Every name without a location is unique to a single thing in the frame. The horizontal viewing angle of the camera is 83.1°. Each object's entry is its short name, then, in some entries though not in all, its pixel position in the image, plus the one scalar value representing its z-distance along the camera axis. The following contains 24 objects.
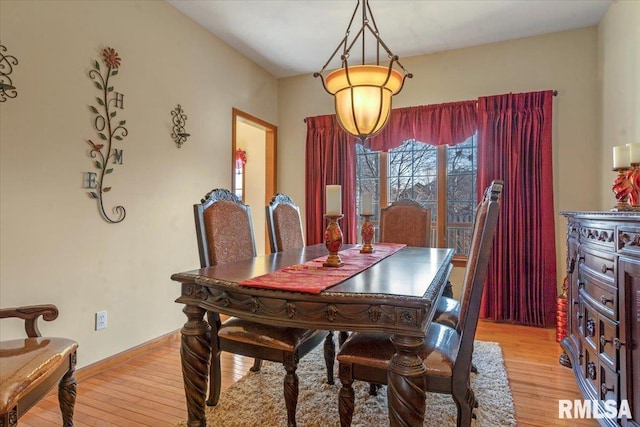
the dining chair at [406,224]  3.12
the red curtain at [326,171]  4.13
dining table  1.19
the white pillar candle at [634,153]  1.95
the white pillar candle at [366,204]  2.34
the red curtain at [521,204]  3.35
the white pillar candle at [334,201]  1.75
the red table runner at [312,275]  1.37
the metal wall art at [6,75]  1.92
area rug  1.80
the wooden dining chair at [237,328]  1.64
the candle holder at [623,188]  2.01
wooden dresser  1.46
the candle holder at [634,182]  1.99
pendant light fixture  2.00
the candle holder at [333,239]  1.79
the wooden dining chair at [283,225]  2.66
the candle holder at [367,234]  2.44
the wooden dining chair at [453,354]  1.33
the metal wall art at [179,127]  3.02
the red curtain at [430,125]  3.65
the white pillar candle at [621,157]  2.05
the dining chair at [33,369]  1.18
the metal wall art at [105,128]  2.39
